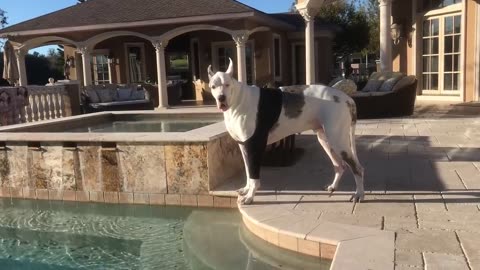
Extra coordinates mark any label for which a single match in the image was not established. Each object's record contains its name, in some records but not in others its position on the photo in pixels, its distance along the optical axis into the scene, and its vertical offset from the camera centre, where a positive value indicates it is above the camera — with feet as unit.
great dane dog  13.53 -1.39
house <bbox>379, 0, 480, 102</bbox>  37.35 +1.66
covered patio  49.90 +4.45
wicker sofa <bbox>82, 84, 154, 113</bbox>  42.60 -1.95
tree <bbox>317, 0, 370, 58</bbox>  93.50 +8.57
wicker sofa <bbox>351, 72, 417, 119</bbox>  32.27 -2.26
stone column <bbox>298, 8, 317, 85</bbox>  41.45 +2.40
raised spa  16.31 -3.05
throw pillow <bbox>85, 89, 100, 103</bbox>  44.82 -1.53
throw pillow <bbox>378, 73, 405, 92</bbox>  32.63 -1.19
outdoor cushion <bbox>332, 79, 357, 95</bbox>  21.70 -0.84
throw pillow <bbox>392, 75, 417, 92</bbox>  32.17 -1.21
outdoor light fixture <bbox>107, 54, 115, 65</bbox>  64.49 +2.70
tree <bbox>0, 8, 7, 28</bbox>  153.17 +21.23
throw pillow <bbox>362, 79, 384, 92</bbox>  34.17 -1.36
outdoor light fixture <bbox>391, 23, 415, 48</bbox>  42.39 +2.95
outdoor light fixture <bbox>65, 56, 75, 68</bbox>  68.39 +2.92
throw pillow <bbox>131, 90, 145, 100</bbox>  48.75 -1.81
